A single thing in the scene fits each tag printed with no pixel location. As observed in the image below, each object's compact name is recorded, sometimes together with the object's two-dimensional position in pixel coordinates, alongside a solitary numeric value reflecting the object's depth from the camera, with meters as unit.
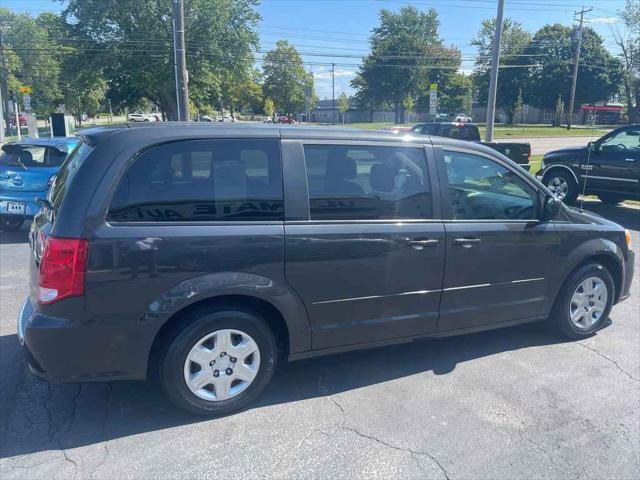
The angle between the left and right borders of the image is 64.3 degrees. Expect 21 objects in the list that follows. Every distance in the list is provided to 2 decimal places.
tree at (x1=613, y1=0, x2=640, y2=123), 52.65
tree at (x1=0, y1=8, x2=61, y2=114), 60.72
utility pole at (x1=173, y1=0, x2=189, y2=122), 15.91
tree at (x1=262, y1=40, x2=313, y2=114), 77.38
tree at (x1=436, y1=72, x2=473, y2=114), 87.38
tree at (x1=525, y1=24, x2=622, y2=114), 68.25
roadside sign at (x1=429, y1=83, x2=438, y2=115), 18.27
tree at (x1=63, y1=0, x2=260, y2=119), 31.09
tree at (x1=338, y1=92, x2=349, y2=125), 73.27
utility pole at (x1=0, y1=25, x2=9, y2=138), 50.83
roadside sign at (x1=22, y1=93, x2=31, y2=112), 27.56
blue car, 8.34
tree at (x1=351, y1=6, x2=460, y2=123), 83.00
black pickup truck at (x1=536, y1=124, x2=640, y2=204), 10.55
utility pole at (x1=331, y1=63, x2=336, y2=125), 68.56
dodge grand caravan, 2.90
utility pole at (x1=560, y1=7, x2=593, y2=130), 52.41
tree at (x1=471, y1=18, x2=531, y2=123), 74.12
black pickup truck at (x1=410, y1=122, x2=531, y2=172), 19.05
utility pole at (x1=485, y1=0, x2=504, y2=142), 17.51
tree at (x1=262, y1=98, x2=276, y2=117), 68.12
